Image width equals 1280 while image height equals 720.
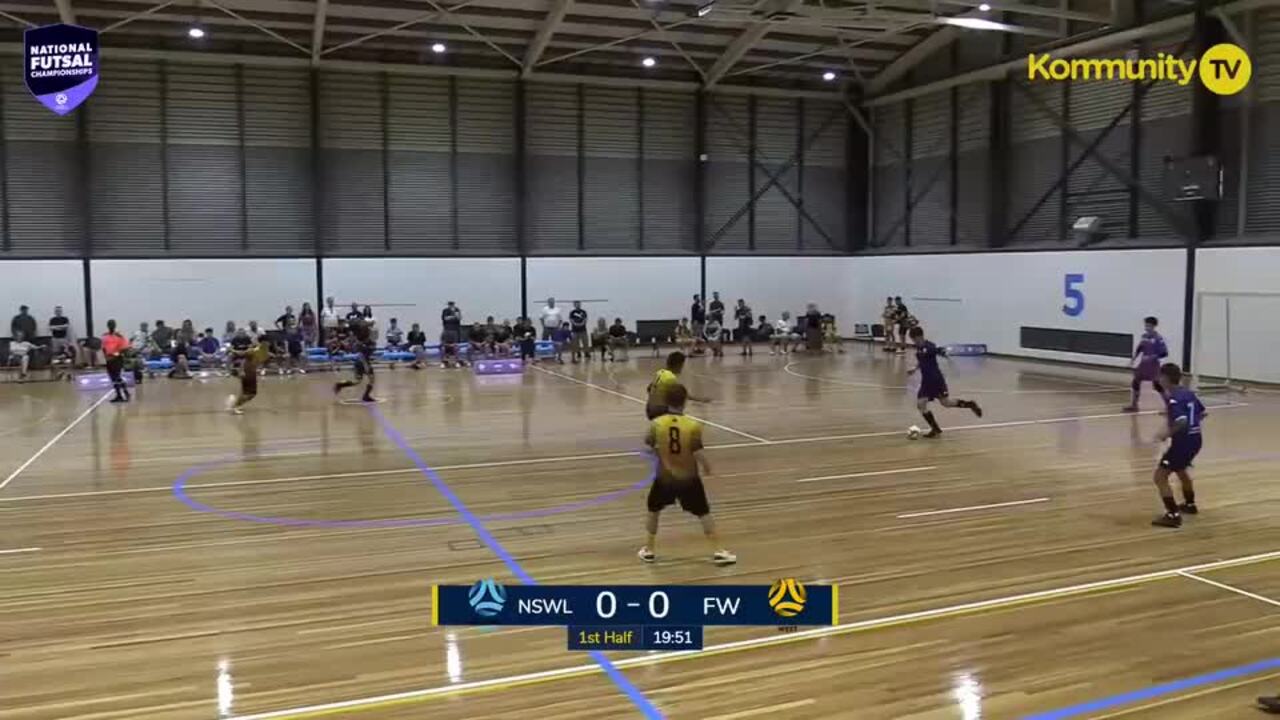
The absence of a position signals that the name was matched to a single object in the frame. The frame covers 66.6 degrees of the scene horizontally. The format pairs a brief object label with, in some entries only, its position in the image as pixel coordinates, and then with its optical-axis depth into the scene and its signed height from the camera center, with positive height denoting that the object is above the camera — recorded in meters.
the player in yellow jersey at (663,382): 9.56 -0.67
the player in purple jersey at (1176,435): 9.09 -1.15
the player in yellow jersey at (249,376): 17.17 -1.02
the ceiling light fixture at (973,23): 21.73 +6.56
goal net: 20.94 -0.65
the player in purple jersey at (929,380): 13.98 -0.96
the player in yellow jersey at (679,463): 7.70 -1.19
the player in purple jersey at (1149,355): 16.33 -0.73
